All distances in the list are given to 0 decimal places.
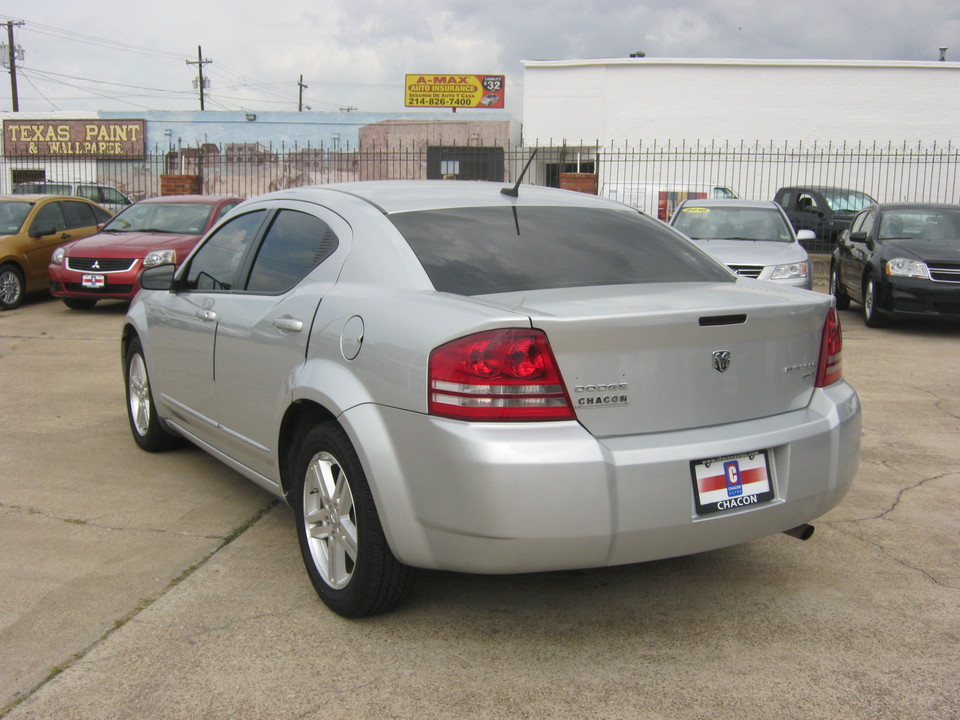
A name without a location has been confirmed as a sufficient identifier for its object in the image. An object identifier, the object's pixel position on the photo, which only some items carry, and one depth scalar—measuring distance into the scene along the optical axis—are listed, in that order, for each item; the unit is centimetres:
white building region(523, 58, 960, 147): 3297
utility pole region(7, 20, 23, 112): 4447
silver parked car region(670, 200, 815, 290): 1075
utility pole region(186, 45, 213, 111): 5591
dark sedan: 1082
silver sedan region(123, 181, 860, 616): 290
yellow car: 1281
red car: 1190
